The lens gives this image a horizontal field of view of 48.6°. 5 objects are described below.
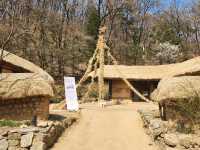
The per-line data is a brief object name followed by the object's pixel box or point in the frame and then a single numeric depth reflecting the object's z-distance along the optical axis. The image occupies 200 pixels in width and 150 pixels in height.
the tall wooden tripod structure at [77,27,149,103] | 12.96
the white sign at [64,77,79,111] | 10.14
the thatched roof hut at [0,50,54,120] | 7.27
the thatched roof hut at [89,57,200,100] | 15.24
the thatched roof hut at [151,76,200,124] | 6.16
